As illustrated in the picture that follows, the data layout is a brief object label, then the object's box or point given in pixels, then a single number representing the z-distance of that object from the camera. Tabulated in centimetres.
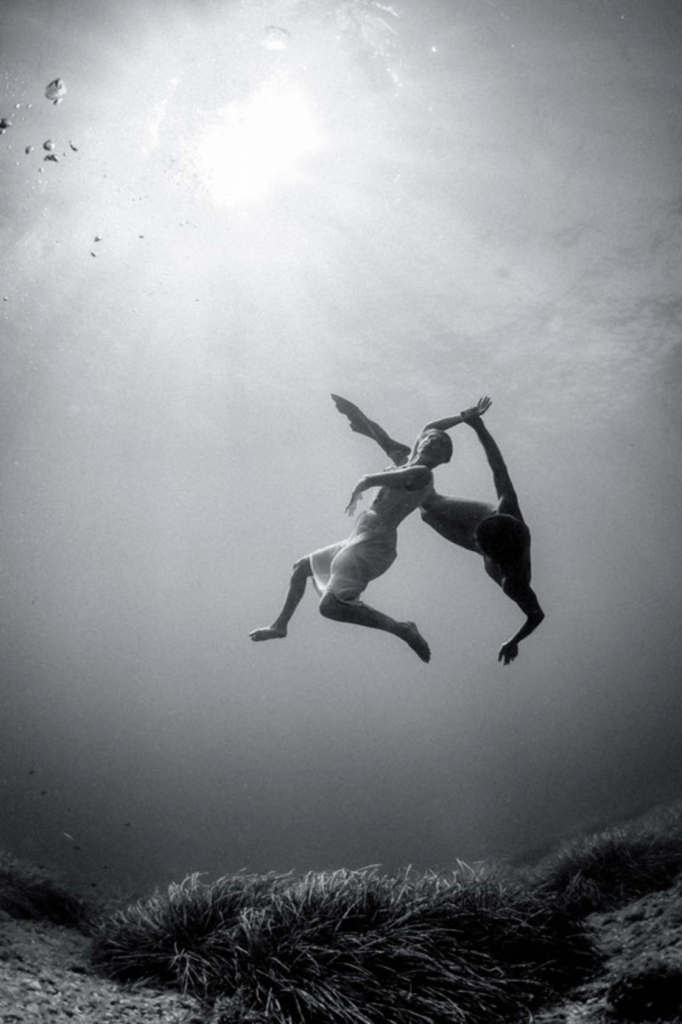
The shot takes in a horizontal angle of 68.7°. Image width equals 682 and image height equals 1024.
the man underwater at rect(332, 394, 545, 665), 318
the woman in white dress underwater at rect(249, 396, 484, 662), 362
